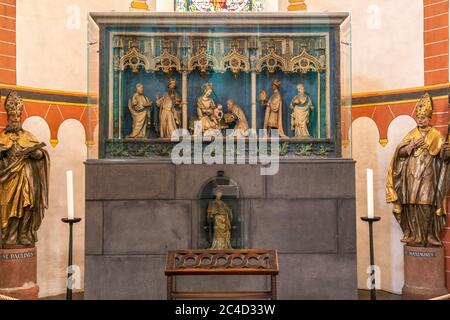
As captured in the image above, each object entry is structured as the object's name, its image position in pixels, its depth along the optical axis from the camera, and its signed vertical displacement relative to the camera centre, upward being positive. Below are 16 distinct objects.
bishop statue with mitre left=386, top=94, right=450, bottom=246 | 6.88 -0.12
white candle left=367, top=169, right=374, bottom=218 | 5.66 -0.20
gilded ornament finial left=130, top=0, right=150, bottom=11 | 8.22 +2.55
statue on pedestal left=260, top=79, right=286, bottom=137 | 6.77 +0.77
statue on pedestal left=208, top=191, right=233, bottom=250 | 6.50 -0.60
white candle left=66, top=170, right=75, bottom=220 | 5.68 -0.22
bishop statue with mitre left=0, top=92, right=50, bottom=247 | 6.78 -0.08
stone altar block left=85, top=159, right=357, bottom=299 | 6.44 -0.59
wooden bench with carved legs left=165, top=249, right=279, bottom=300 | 4.36 -0.77
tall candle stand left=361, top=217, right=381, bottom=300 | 5.33 -0.65
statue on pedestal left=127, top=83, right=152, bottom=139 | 6.71 +0.75
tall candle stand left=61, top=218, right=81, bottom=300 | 5.30 -0.98
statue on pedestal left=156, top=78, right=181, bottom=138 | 6.70 +0.78
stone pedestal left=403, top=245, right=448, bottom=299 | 6.86 -1.29
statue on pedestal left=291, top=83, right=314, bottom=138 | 6.78 +0.75
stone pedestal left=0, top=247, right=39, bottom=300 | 6.67 -1.22
